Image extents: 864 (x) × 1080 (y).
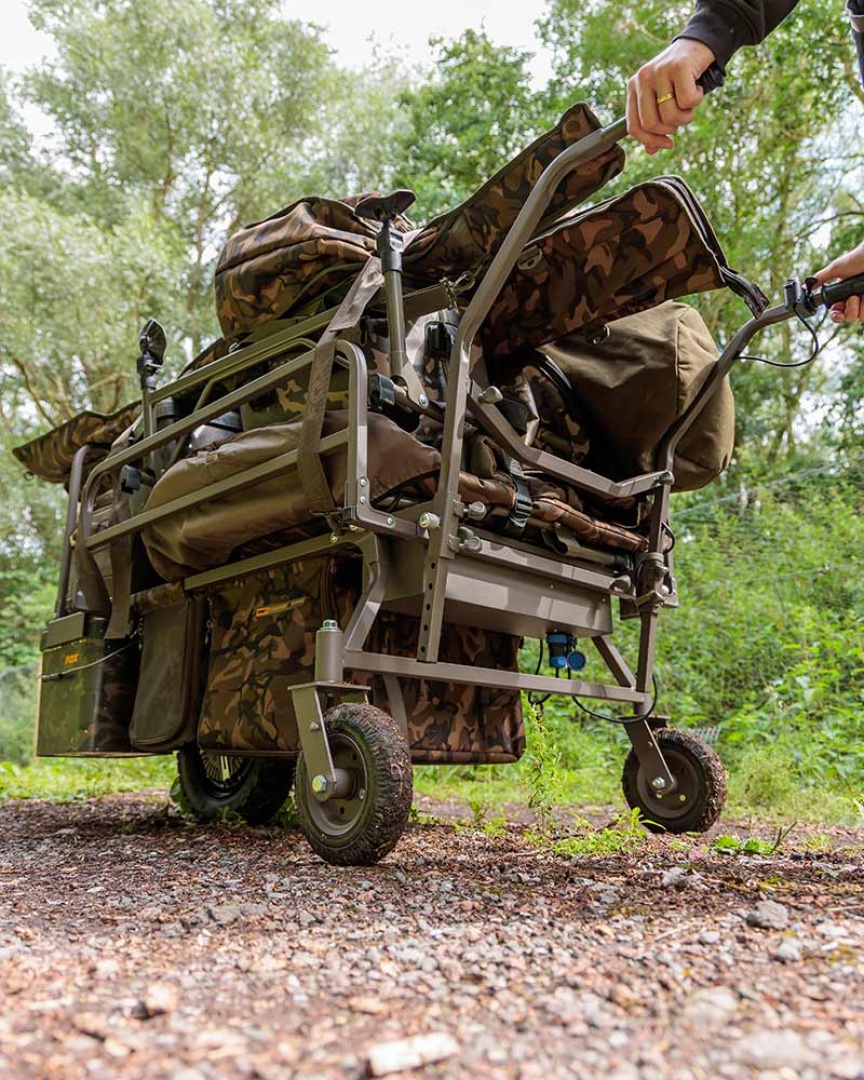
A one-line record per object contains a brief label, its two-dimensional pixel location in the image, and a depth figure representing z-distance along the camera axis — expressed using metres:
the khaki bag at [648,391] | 3.37
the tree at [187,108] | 13.51
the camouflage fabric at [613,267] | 2.88
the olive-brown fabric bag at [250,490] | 2.90
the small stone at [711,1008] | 1.18
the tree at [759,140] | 9.38
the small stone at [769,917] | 1.65
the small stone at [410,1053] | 1.08
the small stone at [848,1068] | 1.02
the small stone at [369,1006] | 1.29
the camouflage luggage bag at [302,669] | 3.33
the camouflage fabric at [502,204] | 2.64
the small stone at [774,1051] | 1.06
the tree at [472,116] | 12.05
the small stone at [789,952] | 1.43
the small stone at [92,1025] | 1.22
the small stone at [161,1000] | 1.29
